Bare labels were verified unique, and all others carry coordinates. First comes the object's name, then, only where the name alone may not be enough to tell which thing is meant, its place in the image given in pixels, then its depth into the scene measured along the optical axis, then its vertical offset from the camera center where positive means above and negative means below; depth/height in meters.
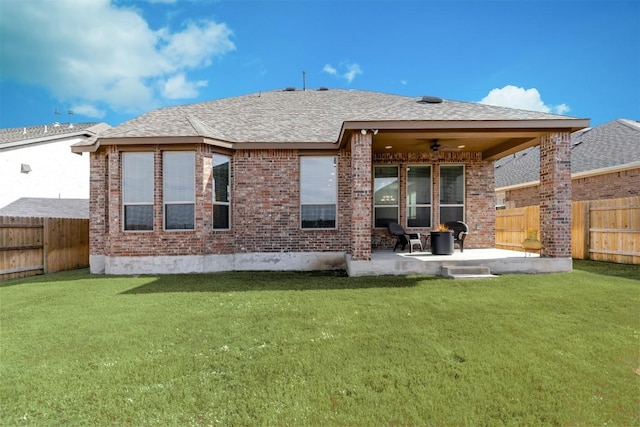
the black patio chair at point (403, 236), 9.05 -0.67
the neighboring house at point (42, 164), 13.36 +2.34
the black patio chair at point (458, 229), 9.33 -0.48
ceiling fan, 8.77 +2.05
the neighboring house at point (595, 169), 11.98 +1.98
